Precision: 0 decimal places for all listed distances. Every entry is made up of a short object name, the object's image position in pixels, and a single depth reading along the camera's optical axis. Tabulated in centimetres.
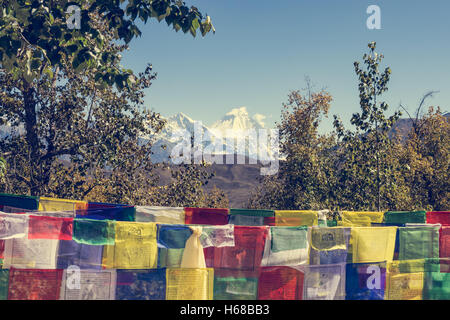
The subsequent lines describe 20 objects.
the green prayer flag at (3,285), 716
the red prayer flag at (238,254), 830
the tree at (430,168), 2767
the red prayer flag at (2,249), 726
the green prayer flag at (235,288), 812
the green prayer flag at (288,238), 840
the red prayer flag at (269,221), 1199
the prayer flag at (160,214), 1167
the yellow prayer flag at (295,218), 1201
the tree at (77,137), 1745
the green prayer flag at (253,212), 1205
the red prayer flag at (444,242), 984
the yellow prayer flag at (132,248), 779
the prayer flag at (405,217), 1250
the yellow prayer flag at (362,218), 1263
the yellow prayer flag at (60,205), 1129
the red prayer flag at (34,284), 720
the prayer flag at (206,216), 1212
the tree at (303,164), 2270
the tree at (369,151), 1759
